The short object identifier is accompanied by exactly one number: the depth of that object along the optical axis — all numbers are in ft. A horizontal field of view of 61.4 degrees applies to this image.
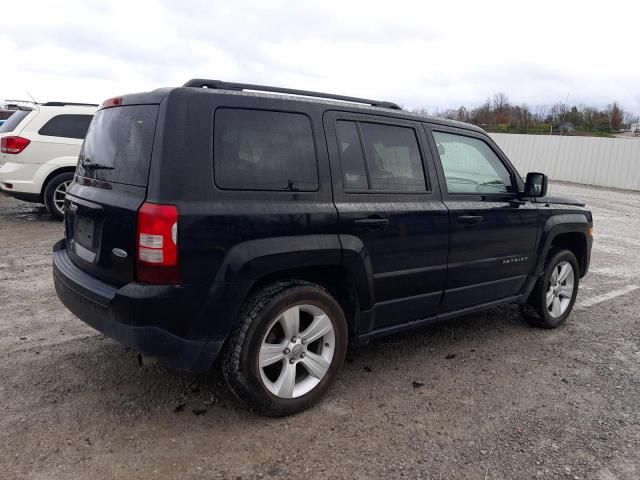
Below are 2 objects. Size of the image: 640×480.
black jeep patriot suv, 8.92
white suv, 27.48
